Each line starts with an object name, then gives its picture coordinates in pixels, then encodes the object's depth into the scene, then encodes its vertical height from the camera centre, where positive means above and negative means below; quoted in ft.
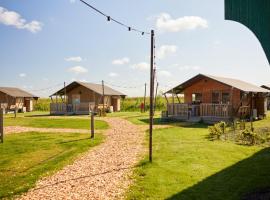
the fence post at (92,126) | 40.28 -3.94
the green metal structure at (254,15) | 12.58 +5.45
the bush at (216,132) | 37.84 -4.57
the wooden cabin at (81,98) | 94.19 +2.99
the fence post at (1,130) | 36.19 -4.29
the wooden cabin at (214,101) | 60.30 +1.55
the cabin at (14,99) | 112.63 +2.91
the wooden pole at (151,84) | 24.73 +2.37
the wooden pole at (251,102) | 65.35 +1.06
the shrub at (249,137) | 33.95 -4.82
